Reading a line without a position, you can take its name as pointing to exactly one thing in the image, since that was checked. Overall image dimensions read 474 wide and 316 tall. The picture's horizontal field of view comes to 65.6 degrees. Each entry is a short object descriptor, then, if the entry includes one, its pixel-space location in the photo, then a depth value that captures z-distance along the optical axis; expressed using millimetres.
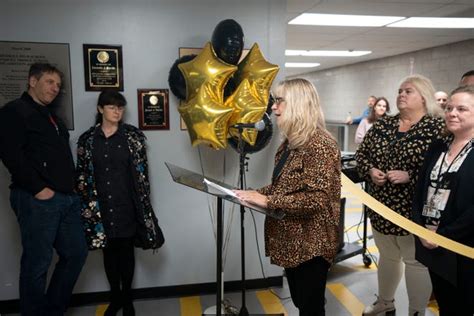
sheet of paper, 1369
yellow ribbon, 1496
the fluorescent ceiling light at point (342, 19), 4047
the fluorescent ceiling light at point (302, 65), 9781
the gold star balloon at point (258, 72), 2168
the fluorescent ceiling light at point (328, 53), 7125
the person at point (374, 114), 4734
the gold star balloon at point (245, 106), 2051
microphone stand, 2058
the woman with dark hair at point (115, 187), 2193
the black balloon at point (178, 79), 2381
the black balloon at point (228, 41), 2125
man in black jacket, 1961
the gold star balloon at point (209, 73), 2053
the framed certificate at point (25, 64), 2357
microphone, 1944
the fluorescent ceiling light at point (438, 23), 4330
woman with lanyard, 1525
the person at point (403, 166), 2019
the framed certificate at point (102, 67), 2439
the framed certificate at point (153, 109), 2533
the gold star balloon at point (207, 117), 1984
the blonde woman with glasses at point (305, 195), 1509
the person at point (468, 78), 2449
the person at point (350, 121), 8487
